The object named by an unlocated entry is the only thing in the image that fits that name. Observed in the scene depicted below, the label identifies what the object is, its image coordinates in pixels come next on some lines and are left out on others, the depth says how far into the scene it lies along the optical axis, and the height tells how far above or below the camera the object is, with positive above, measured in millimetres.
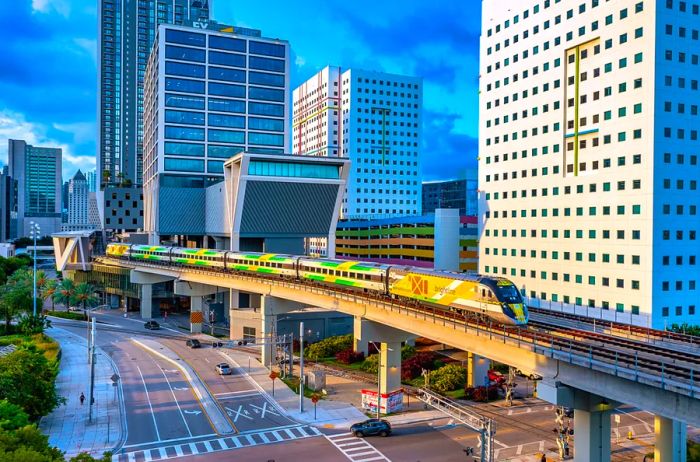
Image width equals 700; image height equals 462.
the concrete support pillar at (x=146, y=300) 102688 -13254
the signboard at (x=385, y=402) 49656 -15432
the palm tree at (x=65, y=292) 98688 -11613
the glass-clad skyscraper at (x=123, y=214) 151112 +4082
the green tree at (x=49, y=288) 98500 -11190
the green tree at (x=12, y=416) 32359 -11547
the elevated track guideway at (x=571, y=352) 26406 -7093
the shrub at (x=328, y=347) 73062 -15591
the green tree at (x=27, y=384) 40438 -12077
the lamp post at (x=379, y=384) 49634 -14347
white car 62938 -15974
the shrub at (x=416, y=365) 63044 -15625
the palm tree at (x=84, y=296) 96312 -11987
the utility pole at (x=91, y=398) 46775 -14771
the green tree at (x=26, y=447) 22088 -10002
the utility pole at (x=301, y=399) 49375 -15167
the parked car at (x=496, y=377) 57522 -15449
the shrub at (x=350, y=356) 70125 -16021
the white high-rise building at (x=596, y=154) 64875 +10716
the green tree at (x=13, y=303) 82750 -11343
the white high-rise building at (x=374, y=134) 189125 +34353
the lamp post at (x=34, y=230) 81800 -353
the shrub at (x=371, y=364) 65562 -16060
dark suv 43875 -15706
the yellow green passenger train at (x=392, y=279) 41438 -4828
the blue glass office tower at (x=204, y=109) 123875 +28260
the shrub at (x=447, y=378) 57656 -15472
